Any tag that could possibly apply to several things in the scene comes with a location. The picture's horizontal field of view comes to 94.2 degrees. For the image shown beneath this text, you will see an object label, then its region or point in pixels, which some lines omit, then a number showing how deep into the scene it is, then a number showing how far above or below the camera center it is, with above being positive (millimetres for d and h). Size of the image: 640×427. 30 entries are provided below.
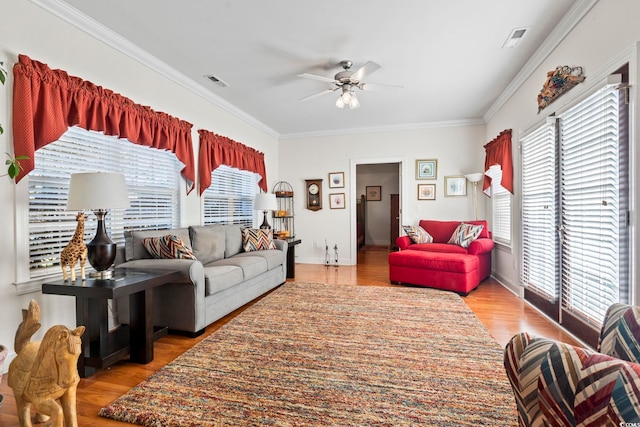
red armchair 3865 -731
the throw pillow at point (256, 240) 4216 -400
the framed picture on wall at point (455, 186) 5480 +452
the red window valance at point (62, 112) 2059 +858
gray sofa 2596 -658
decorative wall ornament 2463 +1126
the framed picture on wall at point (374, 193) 9086 +554
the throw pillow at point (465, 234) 4410 -369
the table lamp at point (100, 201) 1980 +90
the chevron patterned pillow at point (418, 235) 4836 -399
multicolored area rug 1554 -1068
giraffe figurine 2006 -257
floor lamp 5055 +514
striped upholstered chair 548 -356
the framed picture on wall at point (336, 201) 6133 +217
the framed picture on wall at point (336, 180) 6121 +653
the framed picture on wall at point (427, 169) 5629 +793
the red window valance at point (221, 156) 3990 +878
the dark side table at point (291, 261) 4894 -814
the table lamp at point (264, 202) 4758 +163
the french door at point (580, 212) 2012 -24
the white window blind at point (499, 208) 4301 +25
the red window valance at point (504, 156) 3918 +762
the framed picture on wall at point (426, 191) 5637 +361
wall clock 6227 +372
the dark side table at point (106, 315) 1958 -728
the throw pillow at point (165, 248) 2824 -331
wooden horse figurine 1333 -737
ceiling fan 3098 +1437
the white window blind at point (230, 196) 4410 +266
